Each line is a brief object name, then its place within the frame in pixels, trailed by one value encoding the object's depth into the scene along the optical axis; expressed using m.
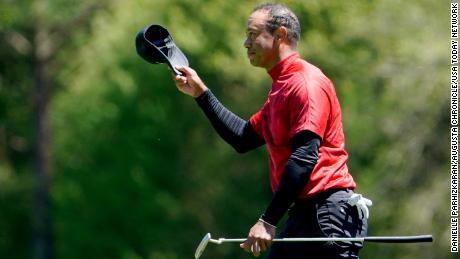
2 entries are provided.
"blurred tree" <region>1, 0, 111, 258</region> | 71.19
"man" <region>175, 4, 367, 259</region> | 14.32
